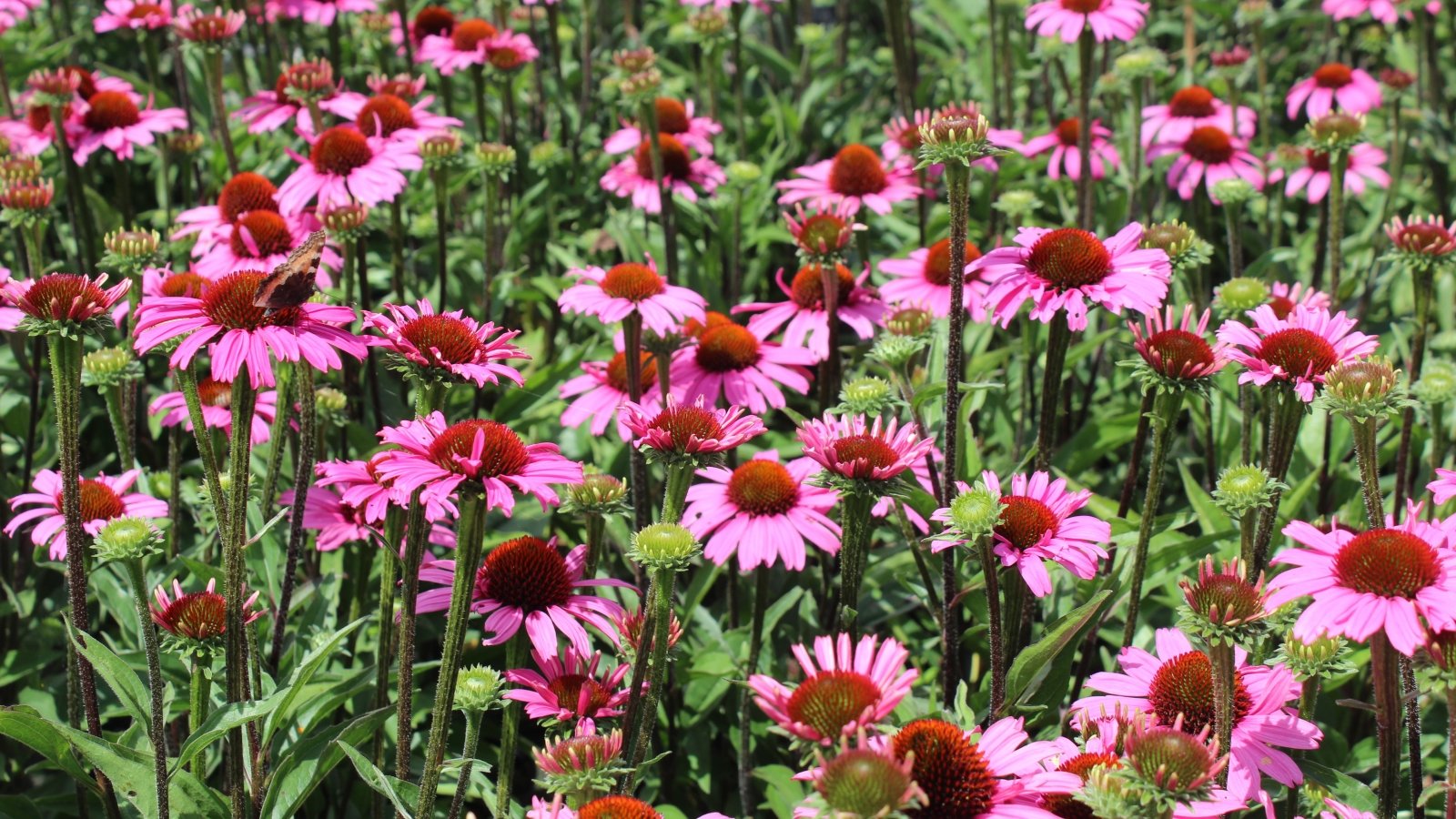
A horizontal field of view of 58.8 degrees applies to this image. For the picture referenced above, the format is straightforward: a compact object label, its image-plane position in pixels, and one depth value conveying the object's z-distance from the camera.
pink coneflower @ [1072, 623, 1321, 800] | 1.78
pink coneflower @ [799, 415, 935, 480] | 1.93
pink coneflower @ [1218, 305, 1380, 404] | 2.05
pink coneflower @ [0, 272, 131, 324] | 1.79
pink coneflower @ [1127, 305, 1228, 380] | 2.00
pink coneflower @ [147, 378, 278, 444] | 2.59
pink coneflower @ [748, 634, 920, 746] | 1.43
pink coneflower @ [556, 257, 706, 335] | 2.55
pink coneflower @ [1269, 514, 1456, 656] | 1.53
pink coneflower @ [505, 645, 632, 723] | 1.96
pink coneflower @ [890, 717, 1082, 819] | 1.47
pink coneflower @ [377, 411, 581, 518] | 1.66
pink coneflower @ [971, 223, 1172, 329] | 2.13
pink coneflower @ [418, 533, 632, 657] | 2.05
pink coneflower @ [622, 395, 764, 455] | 1.90
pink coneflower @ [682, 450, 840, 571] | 2.21
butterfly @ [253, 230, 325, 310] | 1.74
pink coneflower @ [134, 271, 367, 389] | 1.77
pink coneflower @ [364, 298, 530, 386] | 1.82
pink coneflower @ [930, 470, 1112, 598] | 1.97
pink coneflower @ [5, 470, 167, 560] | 2.31
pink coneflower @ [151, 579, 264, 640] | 1.97
